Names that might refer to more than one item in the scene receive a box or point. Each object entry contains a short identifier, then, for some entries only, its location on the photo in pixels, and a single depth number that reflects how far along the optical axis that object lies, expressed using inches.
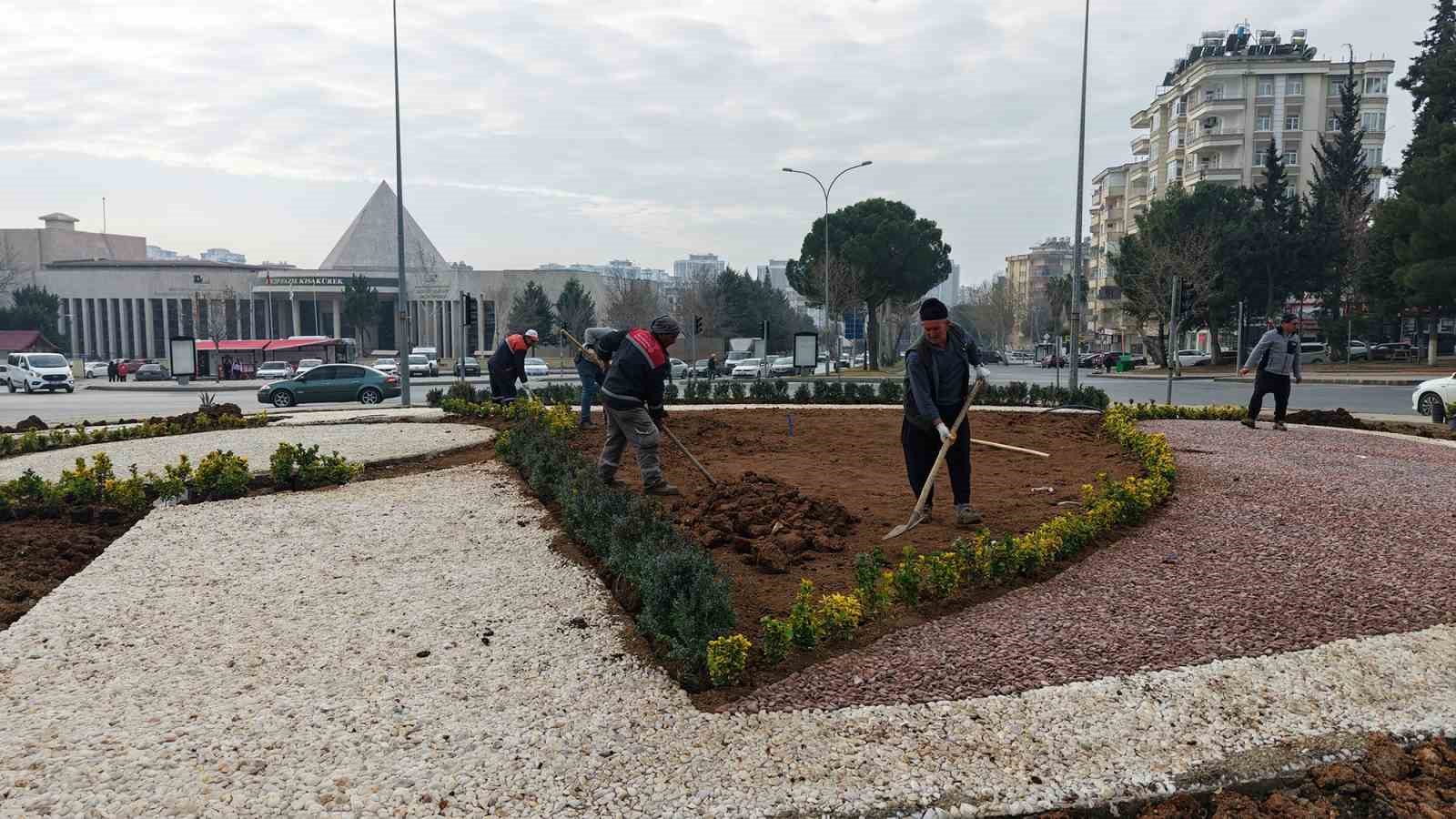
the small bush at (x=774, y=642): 166.7
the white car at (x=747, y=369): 1657.2
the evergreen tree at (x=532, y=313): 2844.5
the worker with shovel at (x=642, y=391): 307.3
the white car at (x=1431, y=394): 660.6
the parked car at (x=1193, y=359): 1907.9
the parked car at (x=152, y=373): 1772.9
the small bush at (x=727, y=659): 158.1
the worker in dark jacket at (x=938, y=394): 258.7
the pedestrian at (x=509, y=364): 550.6
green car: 960.9
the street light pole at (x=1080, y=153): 877.2
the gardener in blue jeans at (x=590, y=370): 441.4
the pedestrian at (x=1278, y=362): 462.0
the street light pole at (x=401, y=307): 836.6
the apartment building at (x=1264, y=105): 2434.8
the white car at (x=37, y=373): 1300.4
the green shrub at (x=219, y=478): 332.8
